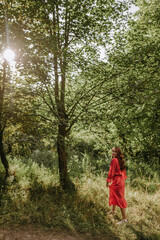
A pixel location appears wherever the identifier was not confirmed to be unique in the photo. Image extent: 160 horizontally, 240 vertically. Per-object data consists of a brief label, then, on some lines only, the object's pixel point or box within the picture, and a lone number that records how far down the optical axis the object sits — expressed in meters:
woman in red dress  4.52
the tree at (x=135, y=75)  5.12
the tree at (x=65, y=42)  4.43
